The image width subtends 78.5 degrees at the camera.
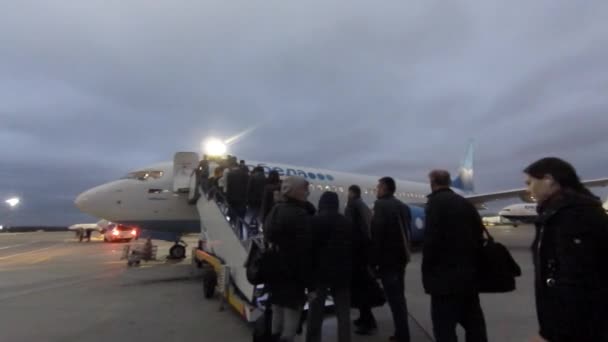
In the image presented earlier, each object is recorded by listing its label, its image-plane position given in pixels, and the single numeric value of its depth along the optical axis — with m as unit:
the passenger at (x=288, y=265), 3.28
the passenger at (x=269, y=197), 5.99
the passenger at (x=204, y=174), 8.80
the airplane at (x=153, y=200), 10.93
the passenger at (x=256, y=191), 7.00
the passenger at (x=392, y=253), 4.38
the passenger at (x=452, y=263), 3.29
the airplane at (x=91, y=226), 31.67
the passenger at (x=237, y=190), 7.13
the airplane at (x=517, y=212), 59.56
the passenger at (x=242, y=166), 7.64
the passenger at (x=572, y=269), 1.73
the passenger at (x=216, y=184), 7.70
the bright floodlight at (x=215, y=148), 11.84
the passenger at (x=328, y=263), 3.69
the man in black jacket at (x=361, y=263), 4.36
